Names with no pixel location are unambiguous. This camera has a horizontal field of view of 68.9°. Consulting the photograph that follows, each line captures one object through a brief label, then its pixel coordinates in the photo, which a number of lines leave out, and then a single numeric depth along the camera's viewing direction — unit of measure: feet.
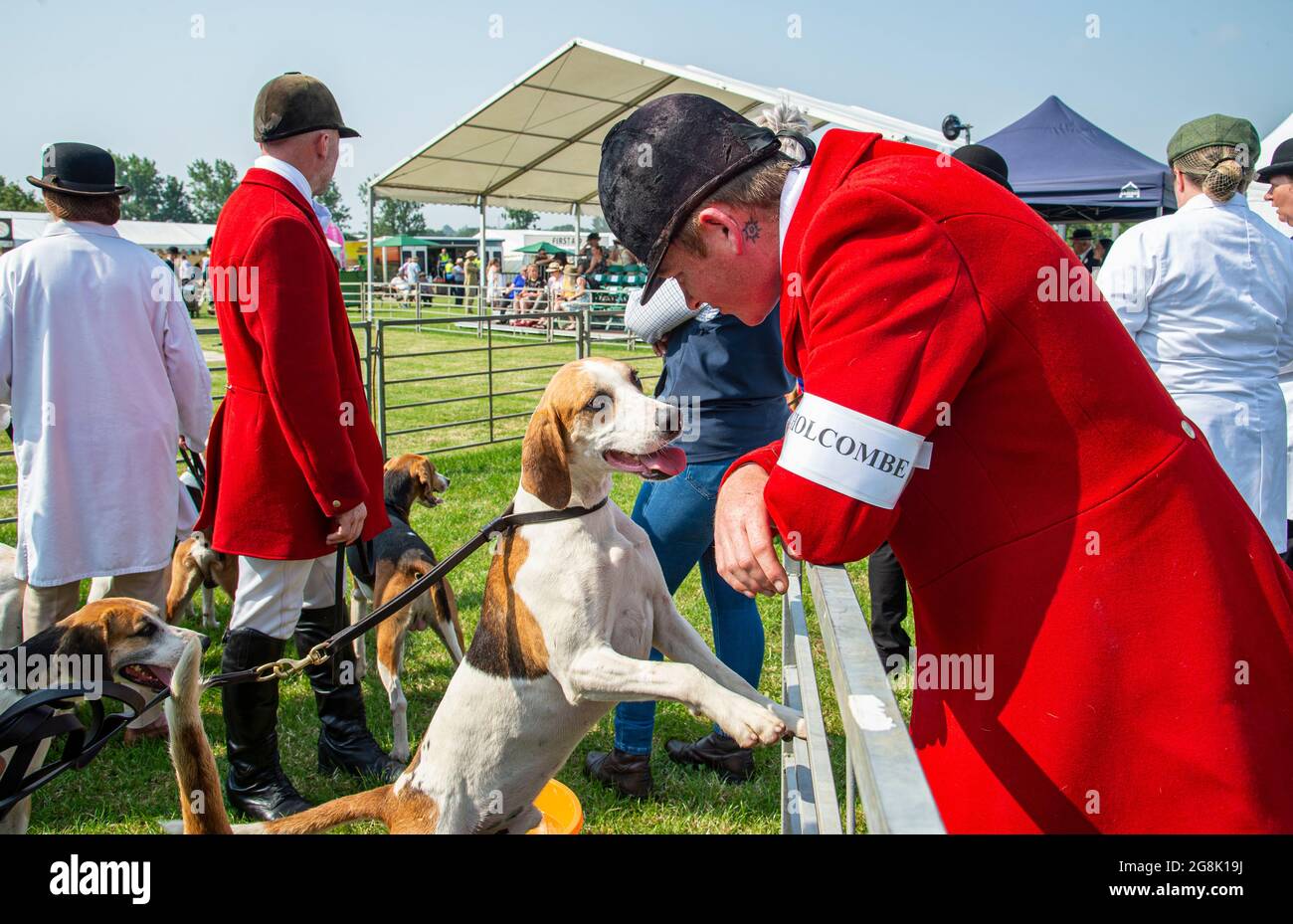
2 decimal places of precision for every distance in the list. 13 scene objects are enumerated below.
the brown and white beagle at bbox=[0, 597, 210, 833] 10.62
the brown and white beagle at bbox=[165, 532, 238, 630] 16.53
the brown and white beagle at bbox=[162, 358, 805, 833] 8.13
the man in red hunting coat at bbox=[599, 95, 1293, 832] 3.79
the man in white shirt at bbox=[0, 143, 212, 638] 11.94
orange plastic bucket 9.85
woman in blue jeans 11.39
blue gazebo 37.68
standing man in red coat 9.99
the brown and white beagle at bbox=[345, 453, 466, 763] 13.46
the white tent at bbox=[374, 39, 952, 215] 47.93
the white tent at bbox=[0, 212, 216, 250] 143.54
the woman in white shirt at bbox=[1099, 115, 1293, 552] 11.41
